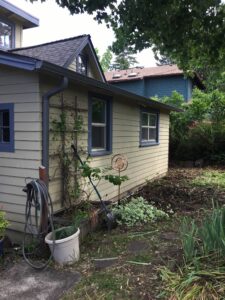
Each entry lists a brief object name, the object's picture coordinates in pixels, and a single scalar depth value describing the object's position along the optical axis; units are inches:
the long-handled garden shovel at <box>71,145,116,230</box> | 168.5
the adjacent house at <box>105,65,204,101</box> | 650.4
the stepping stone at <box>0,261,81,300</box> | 105.5
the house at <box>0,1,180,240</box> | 149.1
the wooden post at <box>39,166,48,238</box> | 139.3
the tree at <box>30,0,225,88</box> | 180.0
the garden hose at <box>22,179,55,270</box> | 133.8
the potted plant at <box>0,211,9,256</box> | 136.1
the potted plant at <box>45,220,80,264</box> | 126.7
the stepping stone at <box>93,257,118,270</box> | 123.2
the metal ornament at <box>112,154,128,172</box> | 197.8
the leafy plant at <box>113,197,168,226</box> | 180.8
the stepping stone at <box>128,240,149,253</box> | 136.3
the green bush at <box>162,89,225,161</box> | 442.7
